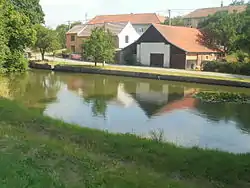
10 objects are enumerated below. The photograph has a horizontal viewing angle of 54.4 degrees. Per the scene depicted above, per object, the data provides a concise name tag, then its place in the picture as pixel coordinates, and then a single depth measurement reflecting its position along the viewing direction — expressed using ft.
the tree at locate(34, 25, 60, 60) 100.01
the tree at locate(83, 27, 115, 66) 85.86
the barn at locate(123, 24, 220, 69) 85.74
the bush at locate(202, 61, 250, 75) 75.06
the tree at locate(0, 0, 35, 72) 60.81
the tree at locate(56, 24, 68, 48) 142.35
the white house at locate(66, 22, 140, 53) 113.64
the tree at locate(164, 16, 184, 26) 140.10
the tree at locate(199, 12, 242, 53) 91.11
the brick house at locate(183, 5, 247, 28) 163.41
